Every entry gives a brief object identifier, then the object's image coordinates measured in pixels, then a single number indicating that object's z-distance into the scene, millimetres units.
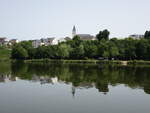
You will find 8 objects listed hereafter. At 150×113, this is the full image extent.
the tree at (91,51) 90050
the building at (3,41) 180300
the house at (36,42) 169400
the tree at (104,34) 106625
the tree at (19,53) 103100
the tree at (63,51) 93438
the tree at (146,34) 103731
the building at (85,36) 164050
